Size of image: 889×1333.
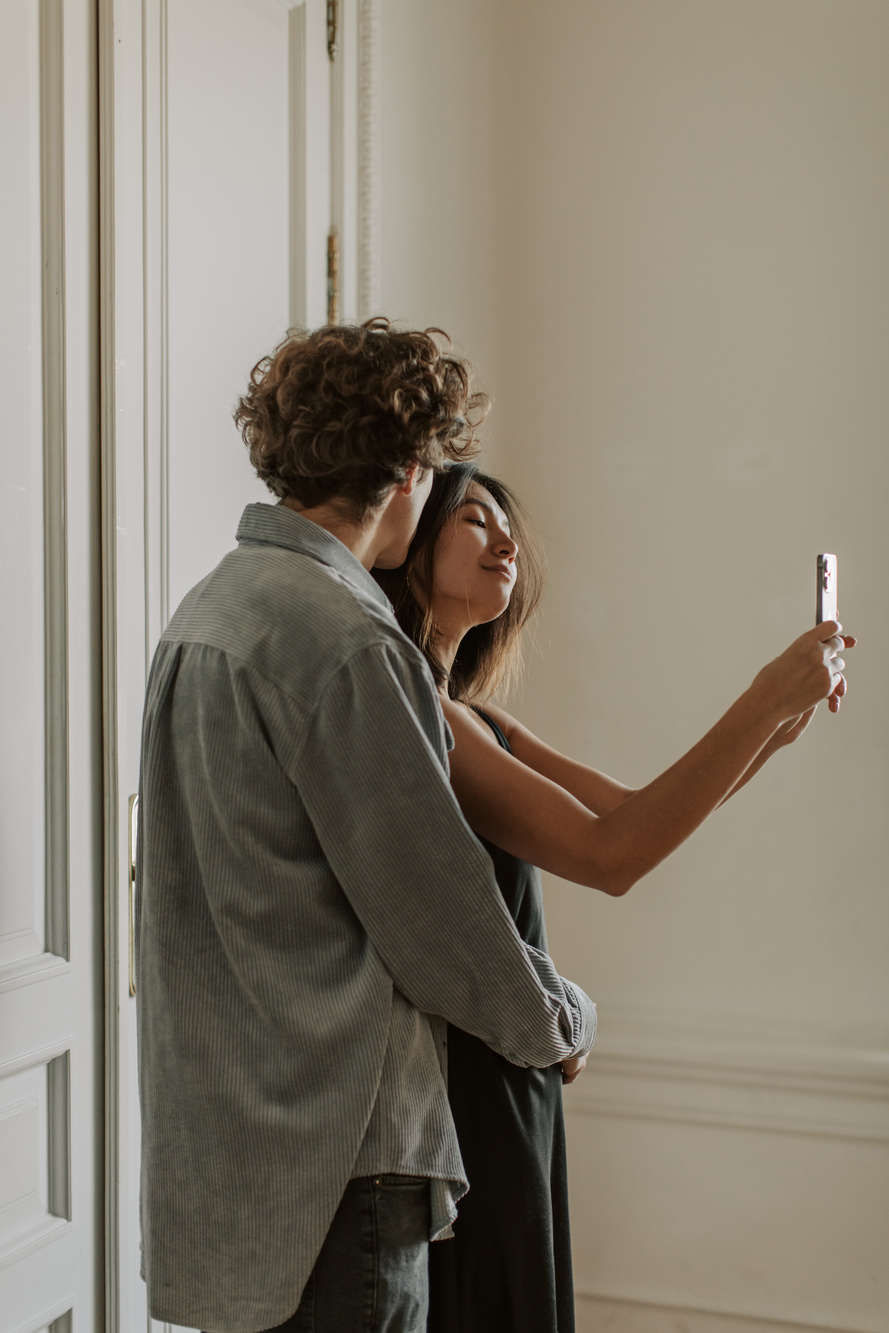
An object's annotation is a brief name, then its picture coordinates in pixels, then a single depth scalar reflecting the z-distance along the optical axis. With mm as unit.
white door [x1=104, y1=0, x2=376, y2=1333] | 1207
